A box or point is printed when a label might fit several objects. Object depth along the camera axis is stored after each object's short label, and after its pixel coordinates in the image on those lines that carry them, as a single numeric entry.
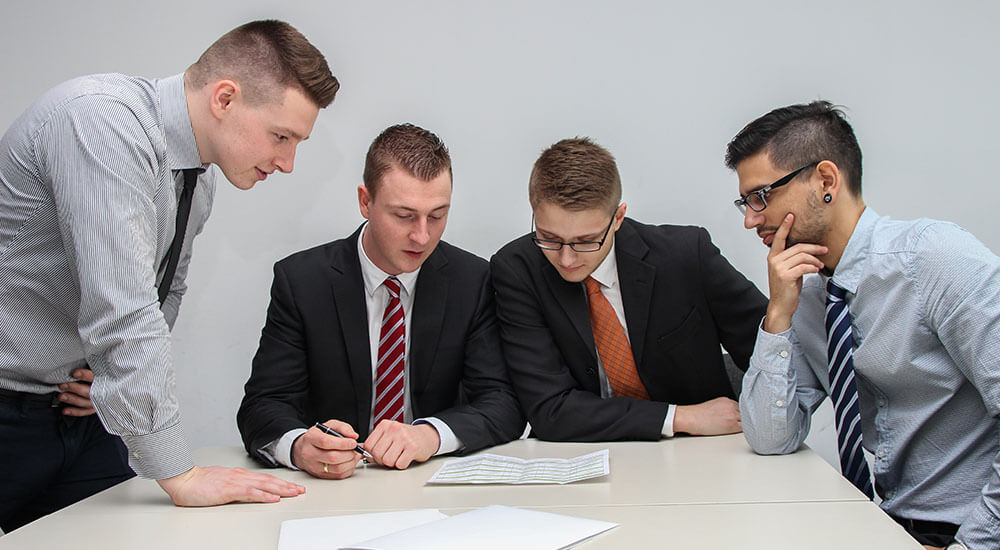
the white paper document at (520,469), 1.61
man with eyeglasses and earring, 1.54
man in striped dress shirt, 1.40
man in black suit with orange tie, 2.12
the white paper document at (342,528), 1.25
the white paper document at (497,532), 1.17
